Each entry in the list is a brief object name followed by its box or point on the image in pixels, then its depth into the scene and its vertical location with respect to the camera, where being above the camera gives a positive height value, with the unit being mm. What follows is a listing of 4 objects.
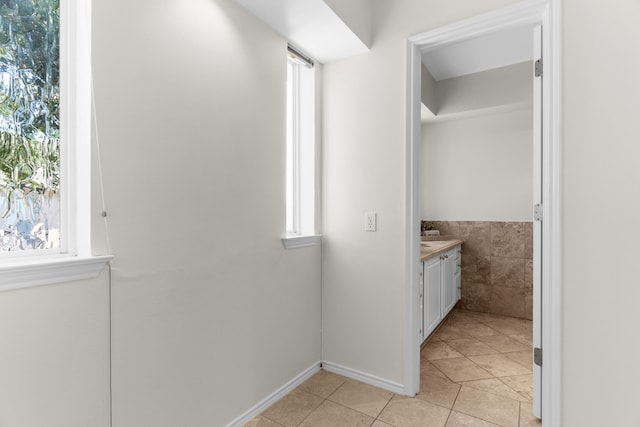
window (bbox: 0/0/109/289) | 1023 +236
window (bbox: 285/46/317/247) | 2316 +448
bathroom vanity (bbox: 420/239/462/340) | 2646 -638
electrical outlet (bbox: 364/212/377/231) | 2160 -62
